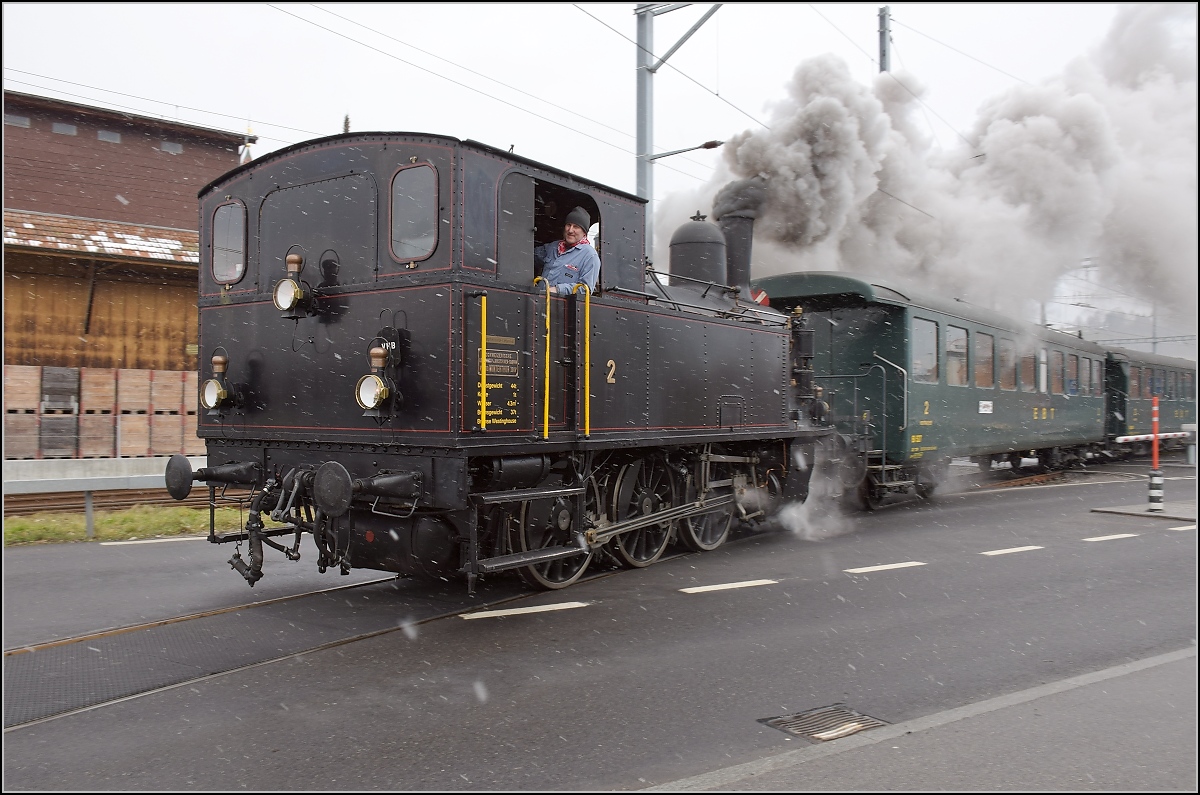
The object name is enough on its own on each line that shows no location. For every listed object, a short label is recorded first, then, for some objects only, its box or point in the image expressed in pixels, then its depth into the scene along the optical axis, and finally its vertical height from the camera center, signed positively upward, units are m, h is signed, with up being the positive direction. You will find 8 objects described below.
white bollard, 11.40 -0.91
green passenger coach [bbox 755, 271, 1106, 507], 11.59 +0.70
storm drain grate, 4.02 -1.46
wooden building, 11.49 +2.05
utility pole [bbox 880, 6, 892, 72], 19.53 +8.84
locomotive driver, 6.62 +1.24
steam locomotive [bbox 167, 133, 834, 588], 5.64 +0.41
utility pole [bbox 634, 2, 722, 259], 12.67 +4.87
